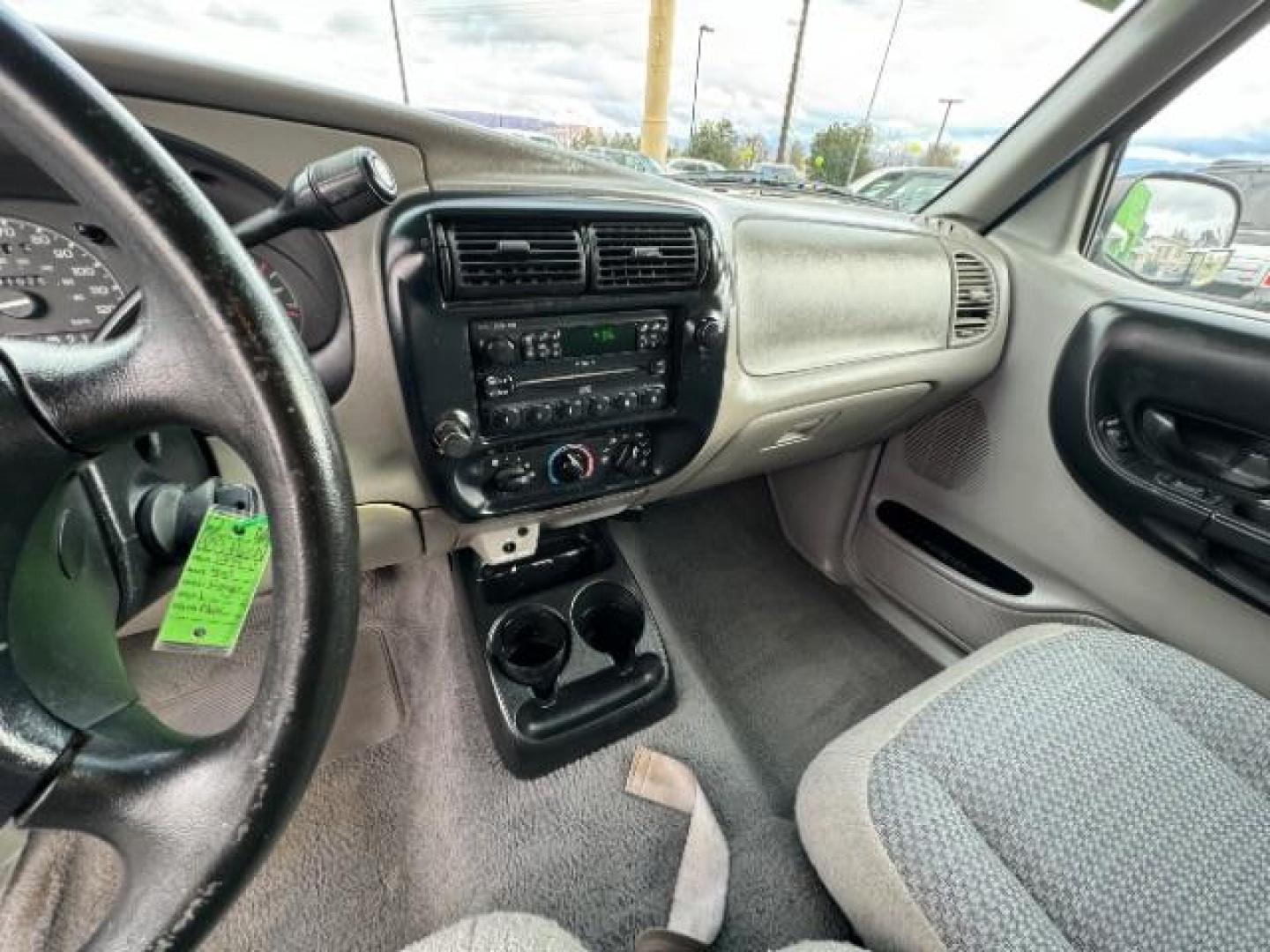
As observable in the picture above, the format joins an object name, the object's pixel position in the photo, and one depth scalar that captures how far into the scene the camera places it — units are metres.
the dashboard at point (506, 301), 0.63
